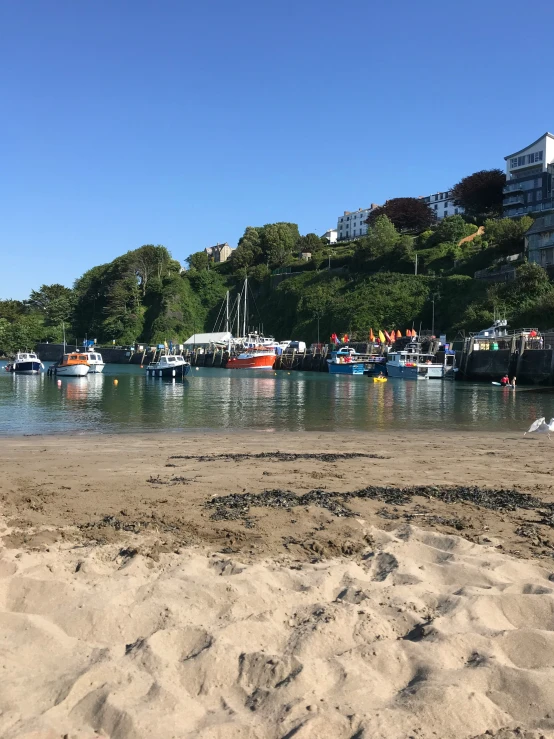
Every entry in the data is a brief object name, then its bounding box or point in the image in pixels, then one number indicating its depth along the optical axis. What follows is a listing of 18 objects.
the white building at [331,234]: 185.31
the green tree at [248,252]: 148.62
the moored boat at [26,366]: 70.56
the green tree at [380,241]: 111.94
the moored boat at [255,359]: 94.94
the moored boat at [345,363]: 79.50
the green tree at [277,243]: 141.46
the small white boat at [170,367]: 59.91
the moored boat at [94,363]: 69.31
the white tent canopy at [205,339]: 119.94
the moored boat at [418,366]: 66.88
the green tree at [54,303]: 158.88
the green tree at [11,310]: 156.25
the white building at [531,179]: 109.19
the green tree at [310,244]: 140.50
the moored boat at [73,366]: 62.66
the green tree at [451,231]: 108.88
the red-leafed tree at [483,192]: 118.06
